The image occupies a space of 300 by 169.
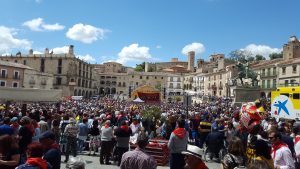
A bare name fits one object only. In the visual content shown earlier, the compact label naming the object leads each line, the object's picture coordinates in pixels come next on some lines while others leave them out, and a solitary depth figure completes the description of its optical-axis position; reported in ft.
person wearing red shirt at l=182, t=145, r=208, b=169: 9.98
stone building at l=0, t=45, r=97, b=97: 203.40
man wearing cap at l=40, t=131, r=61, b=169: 12.95
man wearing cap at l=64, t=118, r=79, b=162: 26.11
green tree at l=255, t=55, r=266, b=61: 239.08
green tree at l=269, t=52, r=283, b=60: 214.20
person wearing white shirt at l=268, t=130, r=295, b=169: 13.19
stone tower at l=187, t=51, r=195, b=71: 321.24
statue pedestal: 76.24
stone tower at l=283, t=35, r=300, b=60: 147.27
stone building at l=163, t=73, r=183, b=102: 267.92
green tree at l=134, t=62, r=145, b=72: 327.46
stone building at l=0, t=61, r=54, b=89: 153.96
